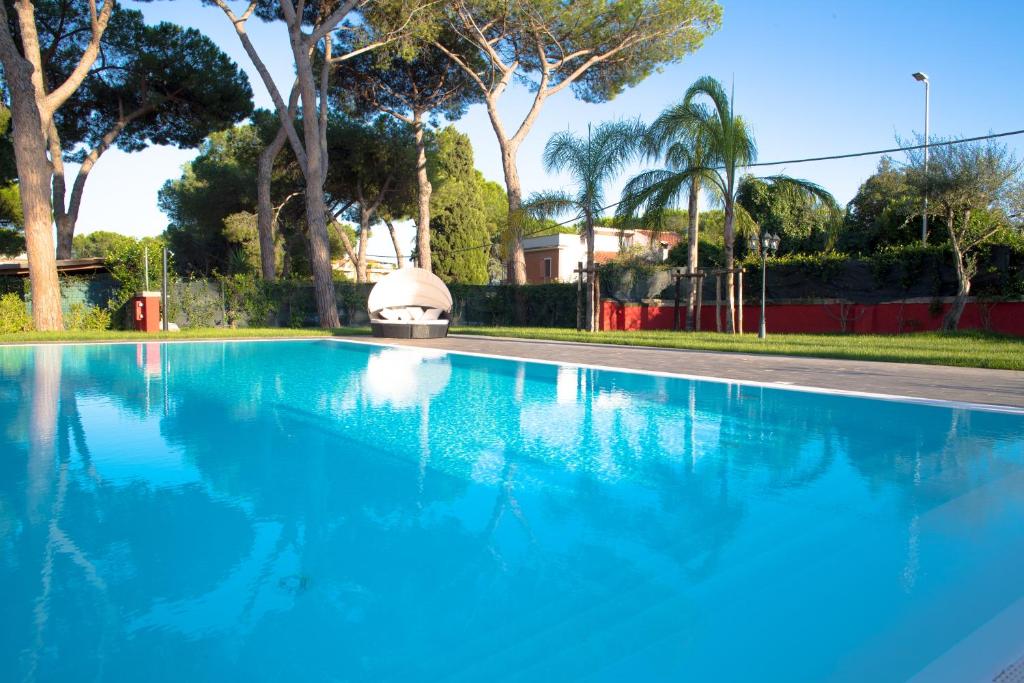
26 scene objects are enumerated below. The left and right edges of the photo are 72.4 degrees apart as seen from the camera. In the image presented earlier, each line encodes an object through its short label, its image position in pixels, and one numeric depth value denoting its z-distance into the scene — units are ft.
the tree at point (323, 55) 65.36
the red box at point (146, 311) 63.82
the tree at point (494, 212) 135.73
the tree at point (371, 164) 85.46
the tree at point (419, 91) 80.79
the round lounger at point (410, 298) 64.39
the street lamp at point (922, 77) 74.49
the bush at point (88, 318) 66.95
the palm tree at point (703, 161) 59.16
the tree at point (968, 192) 51.96
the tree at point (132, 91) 70.18
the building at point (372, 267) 164.22
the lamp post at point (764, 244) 56.39
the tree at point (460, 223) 118.01
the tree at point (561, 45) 71.72
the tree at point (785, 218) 83.87
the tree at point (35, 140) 55.67
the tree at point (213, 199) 96.89
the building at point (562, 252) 126.93
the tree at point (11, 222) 91.45
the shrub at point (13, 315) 62.54
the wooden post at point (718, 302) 64.03
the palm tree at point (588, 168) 66.23
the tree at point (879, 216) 72.81
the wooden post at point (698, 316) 66.64
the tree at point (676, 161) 60.03
